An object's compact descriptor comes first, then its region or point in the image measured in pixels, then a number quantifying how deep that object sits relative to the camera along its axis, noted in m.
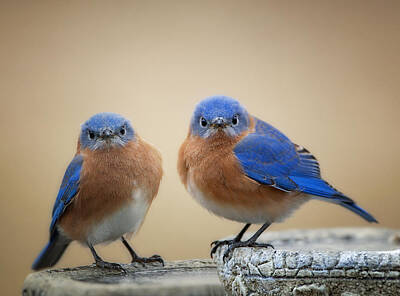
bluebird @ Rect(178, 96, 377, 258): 5.34
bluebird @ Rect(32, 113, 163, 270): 5.54
